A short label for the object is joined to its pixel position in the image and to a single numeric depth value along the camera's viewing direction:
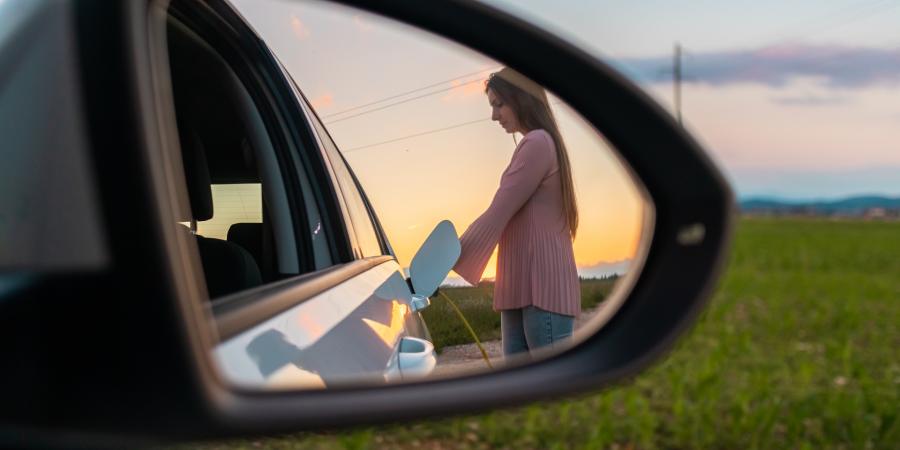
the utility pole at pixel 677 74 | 63.97
